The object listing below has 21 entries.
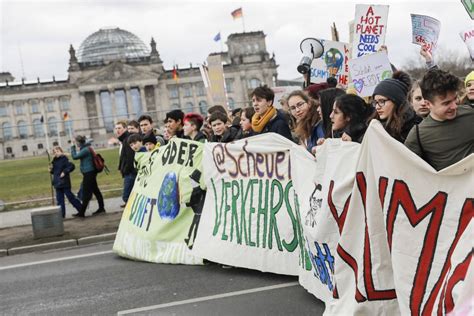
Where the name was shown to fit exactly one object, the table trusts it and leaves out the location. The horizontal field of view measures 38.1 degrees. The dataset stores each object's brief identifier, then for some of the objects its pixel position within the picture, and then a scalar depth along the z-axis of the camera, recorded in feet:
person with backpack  41.09
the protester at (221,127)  26.35
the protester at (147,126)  33.12
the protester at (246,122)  25.43
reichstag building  353.92
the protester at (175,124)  29.14
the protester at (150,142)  31.50
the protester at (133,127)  38.52
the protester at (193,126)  27.45
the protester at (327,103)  19.03
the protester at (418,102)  17.15
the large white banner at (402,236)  12.12
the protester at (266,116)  23.12
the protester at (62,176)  41.29
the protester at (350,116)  17.15
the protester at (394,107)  16.05
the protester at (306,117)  20.43
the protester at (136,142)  34.14
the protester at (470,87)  21.01
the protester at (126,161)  38.24
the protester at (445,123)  13.10
